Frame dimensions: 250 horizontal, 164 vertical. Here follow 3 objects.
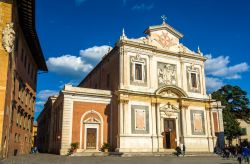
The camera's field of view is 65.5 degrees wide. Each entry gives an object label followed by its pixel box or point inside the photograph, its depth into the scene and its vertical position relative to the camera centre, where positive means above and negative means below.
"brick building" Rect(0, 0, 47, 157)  13.43 +3.76
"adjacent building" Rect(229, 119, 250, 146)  44.11 -3.42
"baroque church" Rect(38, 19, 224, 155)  21.28 +1.30
